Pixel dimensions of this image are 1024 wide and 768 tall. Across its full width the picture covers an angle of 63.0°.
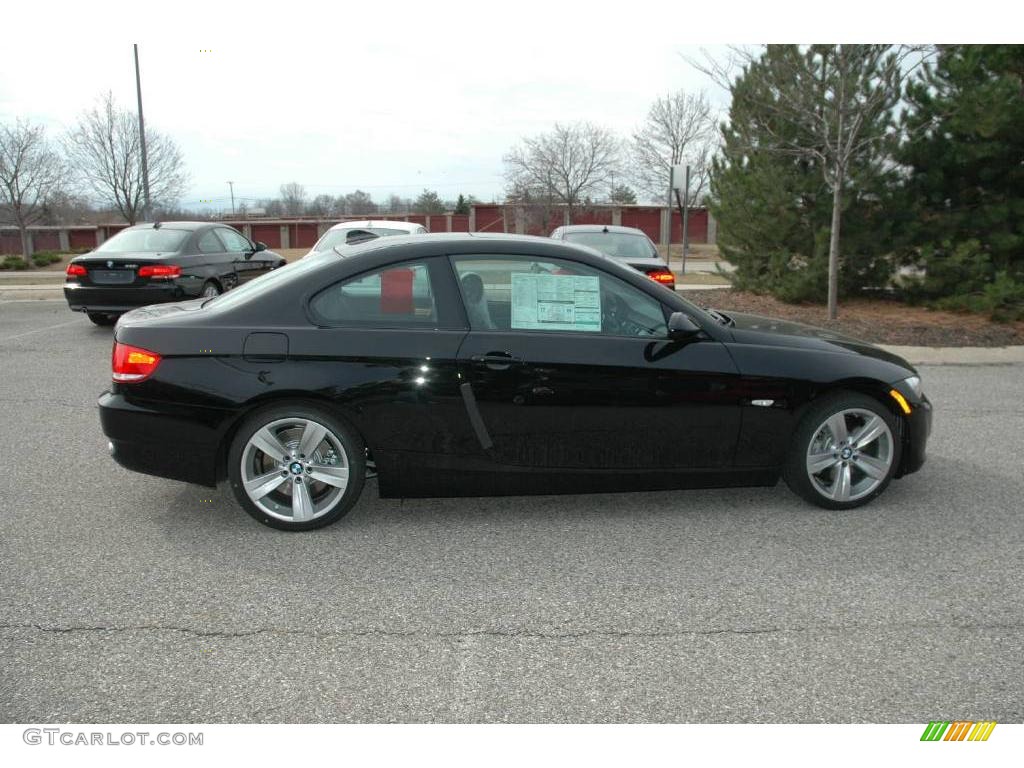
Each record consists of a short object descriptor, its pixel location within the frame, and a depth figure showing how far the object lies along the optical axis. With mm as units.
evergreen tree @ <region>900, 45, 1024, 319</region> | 11695
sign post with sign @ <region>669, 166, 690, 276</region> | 19744
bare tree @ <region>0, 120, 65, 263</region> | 36281
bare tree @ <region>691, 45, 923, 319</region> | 11461
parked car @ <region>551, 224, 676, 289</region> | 11077
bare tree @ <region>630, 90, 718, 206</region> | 46438
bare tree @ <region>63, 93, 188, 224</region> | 37281
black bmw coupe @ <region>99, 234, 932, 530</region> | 4250
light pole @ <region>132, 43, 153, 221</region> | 22297
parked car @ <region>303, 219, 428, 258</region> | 13086
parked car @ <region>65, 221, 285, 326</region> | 10883
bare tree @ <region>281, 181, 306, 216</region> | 85712
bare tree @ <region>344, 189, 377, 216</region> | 74638
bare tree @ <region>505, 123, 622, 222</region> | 46875
